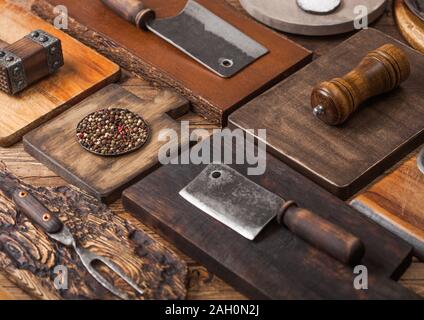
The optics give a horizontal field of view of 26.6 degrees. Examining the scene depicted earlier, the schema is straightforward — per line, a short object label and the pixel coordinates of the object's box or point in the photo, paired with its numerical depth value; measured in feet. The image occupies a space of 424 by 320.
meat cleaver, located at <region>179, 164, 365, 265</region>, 4.53
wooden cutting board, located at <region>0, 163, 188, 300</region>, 4.64
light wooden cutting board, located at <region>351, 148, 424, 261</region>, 4.84
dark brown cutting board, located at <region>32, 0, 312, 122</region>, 5.62
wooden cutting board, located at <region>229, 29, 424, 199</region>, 5.14
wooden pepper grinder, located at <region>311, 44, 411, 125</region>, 5.18
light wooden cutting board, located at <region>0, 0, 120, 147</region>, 5.52
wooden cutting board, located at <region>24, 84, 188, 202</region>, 5.13
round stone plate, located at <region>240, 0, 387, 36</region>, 6.12
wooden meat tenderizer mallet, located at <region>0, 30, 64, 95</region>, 5.50
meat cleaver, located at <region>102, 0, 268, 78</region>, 5.78
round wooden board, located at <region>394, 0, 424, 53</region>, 6.03
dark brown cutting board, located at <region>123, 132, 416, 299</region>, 4.51
